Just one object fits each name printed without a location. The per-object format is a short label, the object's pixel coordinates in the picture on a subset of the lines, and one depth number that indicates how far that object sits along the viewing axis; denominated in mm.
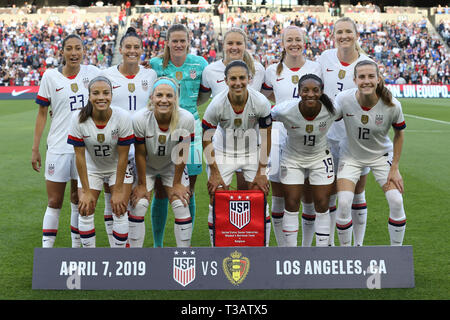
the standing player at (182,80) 5461
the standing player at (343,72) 5324
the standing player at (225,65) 5281
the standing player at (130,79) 5227
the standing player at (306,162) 4949
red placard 4836
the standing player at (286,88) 5320
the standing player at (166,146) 4852
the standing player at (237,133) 4836
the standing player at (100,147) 4770
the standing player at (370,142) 4934
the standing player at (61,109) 5180
